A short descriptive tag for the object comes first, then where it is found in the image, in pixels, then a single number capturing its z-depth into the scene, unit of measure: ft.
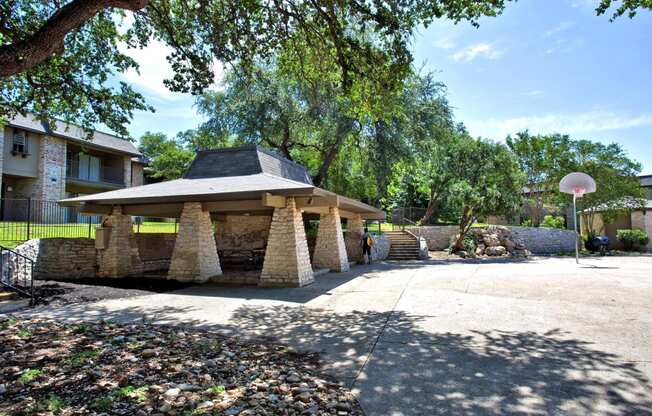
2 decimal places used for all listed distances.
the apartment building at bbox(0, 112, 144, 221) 62.23
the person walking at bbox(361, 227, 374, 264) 53.83
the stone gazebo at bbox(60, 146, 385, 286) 31.71
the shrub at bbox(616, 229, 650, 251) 82.28
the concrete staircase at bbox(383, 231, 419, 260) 66.90
